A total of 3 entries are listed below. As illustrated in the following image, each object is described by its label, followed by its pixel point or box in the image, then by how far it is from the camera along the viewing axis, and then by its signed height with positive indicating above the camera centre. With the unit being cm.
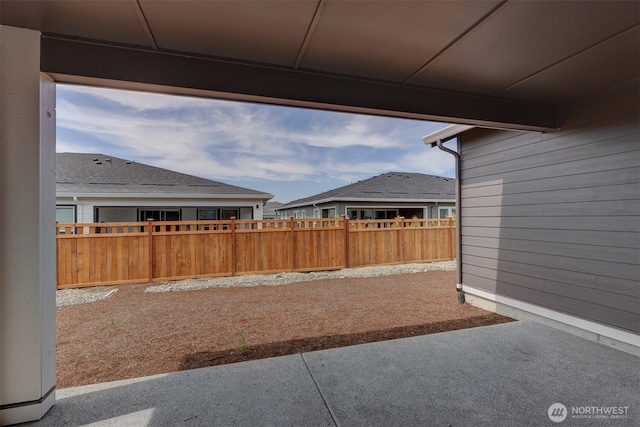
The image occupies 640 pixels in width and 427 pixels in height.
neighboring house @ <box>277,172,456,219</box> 1243 +65
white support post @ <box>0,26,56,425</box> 174 -9
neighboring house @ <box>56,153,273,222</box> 873 +64
